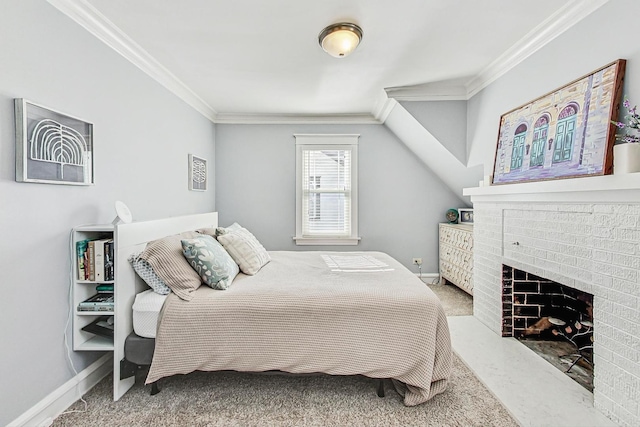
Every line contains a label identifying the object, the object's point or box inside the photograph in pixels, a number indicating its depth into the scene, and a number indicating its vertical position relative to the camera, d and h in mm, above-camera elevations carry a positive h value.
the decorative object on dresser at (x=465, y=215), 4309 -190
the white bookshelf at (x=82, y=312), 1906 -710
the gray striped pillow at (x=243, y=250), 2488 -437
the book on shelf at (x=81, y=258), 1908 -392
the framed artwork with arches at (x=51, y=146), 1582 +247
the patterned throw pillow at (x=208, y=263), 2098 -452
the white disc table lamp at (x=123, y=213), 2100 -134
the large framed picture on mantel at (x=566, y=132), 1832 +493
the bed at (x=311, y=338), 1854 -816
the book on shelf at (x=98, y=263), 1918 -421
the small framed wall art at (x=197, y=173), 3709 +262
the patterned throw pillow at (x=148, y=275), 2035 -514
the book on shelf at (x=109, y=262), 1921 -415
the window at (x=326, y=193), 4598 +67
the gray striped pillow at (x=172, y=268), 2000 -466
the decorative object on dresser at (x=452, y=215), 4445 -194
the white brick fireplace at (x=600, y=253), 1603 -299
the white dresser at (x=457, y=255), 3707 -668
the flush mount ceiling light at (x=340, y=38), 2225 +1141
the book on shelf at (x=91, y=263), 1922 -423
